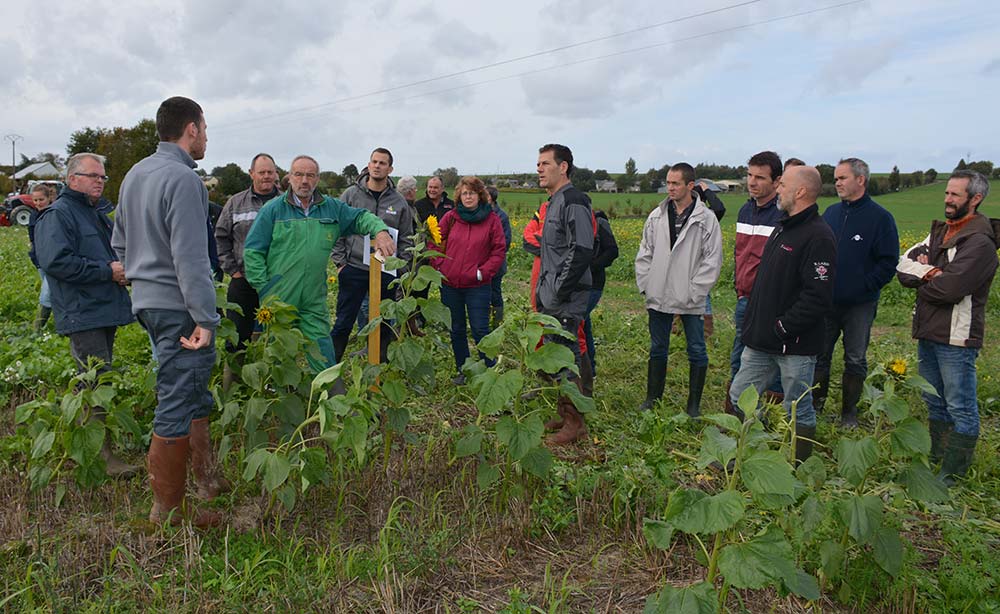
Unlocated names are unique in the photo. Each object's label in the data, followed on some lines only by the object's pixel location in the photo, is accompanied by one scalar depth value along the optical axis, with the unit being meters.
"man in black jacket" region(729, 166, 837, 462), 3.79
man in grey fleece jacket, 3.16
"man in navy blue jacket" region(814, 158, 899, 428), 5.05
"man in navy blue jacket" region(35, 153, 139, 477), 4.04
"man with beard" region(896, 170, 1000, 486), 4.12
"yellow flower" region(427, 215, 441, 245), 4.39
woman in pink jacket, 5.88
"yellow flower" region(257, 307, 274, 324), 3.75
